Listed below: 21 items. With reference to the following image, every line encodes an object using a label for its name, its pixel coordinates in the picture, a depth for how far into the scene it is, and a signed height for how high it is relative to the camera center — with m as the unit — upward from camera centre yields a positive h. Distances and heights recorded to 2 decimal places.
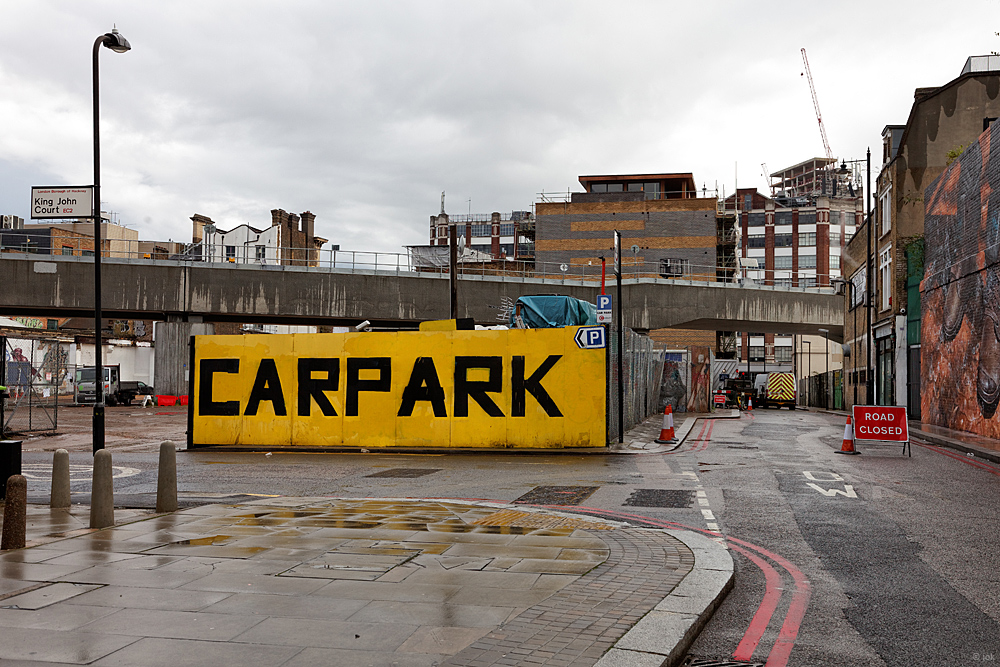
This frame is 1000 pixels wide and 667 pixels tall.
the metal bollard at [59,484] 10.50 -1.81
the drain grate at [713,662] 4.92 -1.92
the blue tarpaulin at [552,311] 27.83 +1.06
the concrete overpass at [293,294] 50.34 +3.13
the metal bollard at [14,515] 7.73 -1.62
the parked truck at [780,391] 61.22 -3.59
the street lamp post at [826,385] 62.90 -3.24
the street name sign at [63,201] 17.33 +2.98
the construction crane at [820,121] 164.38 +45.17
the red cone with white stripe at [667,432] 21.97 -2.40
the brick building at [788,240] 110.69 +13.92
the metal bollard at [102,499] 8.83 -1.68
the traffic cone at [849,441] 19.34 -2.31
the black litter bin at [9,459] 10.74 -1.52
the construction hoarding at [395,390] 20.22 -1.22
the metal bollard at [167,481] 9.98 -1.68
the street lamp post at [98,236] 17.17 +2.34
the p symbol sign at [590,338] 19.84 +0.11
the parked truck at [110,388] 53.03 -3.11
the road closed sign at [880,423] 19.50 -1.92
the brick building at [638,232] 84.06 +11.45
